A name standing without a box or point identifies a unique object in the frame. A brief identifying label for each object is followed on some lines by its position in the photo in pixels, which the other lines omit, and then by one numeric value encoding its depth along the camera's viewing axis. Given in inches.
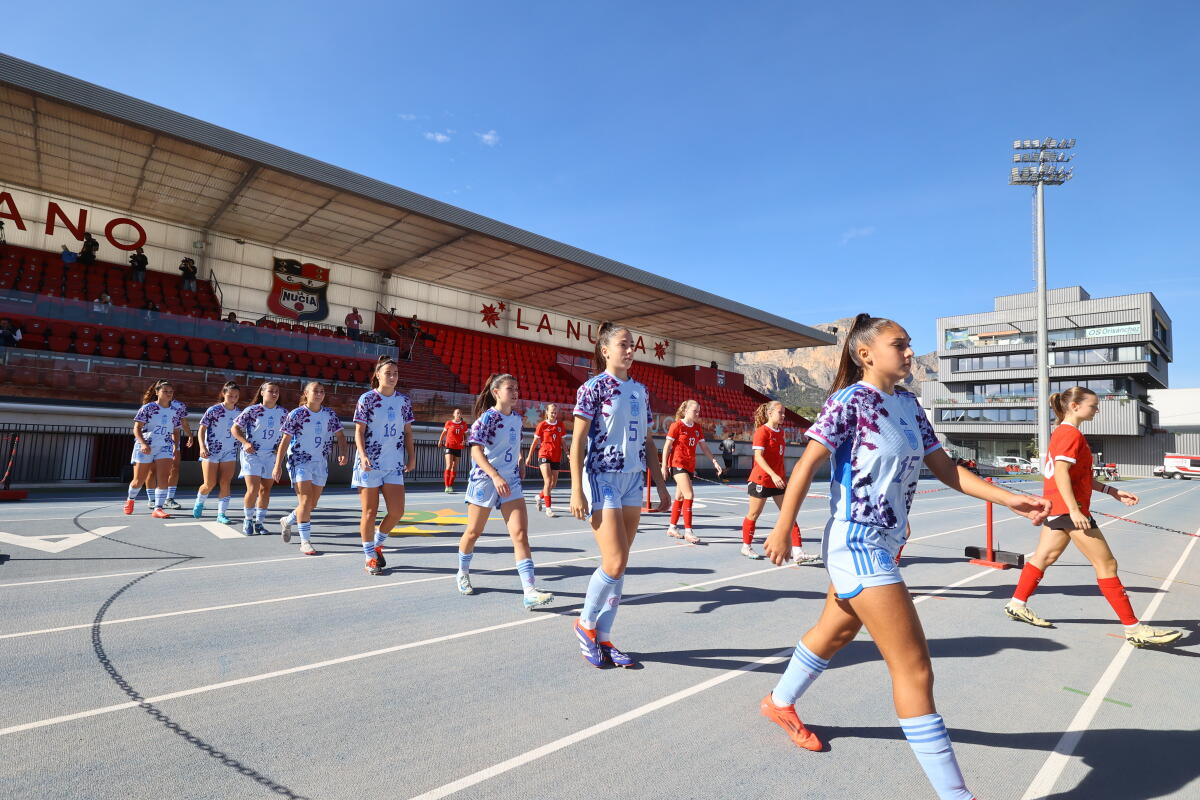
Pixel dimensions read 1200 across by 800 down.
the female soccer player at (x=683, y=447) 373.7
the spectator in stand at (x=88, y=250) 821.2
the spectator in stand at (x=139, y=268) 842.5
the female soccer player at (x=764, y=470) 302.4
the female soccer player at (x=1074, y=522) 183.8
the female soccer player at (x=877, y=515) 89.0
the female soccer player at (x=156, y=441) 383.9
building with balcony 2350.8
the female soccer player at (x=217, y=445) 378.0
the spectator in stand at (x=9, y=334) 559.5
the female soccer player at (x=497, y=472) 204.4
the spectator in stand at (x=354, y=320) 1010.2
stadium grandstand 592.7
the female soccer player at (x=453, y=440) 642.8
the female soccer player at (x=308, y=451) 287.7
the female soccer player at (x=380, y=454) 244.8
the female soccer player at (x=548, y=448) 508.7
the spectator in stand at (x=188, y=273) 876.0
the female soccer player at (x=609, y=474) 151.9
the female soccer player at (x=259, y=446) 334.6
